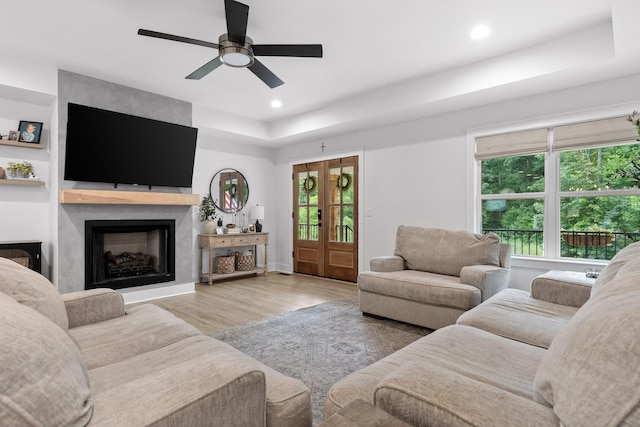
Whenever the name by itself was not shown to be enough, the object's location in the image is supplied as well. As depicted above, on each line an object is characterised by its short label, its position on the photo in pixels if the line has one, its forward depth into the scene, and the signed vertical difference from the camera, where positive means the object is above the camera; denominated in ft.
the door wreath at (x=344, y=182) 18.12 +1.83
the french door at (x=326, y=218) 18.01 -0.08
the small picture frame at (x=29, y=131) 12.72 +3.08
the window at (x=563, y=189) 11.28 +1.00
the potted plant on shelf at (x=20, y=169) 12.49 +1.67
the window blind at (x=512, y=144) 12.44 +2.75
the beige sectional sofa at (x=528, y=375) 2.36 -1.61
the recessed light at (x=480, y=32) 9.56 +5.18
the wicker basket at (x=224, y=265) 17.95 -2.51
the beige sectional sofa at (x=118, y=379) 2.32 -1.51
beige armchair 10.00 -1.93
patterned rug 7.70 -3.39
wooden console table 17.11 -1.35
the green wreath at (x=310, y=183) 19.71 +1.91
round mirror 18.79 +1.45
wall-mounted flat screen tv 12.37 +2.60
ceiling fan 7.94 +4.31
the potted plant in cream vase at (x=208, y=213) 17.62 +0.16
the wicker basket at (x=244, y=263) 18.88 -2.53
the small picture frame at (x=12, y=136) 12.50 +2.84
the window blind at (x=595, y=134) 10.90 +2.74
